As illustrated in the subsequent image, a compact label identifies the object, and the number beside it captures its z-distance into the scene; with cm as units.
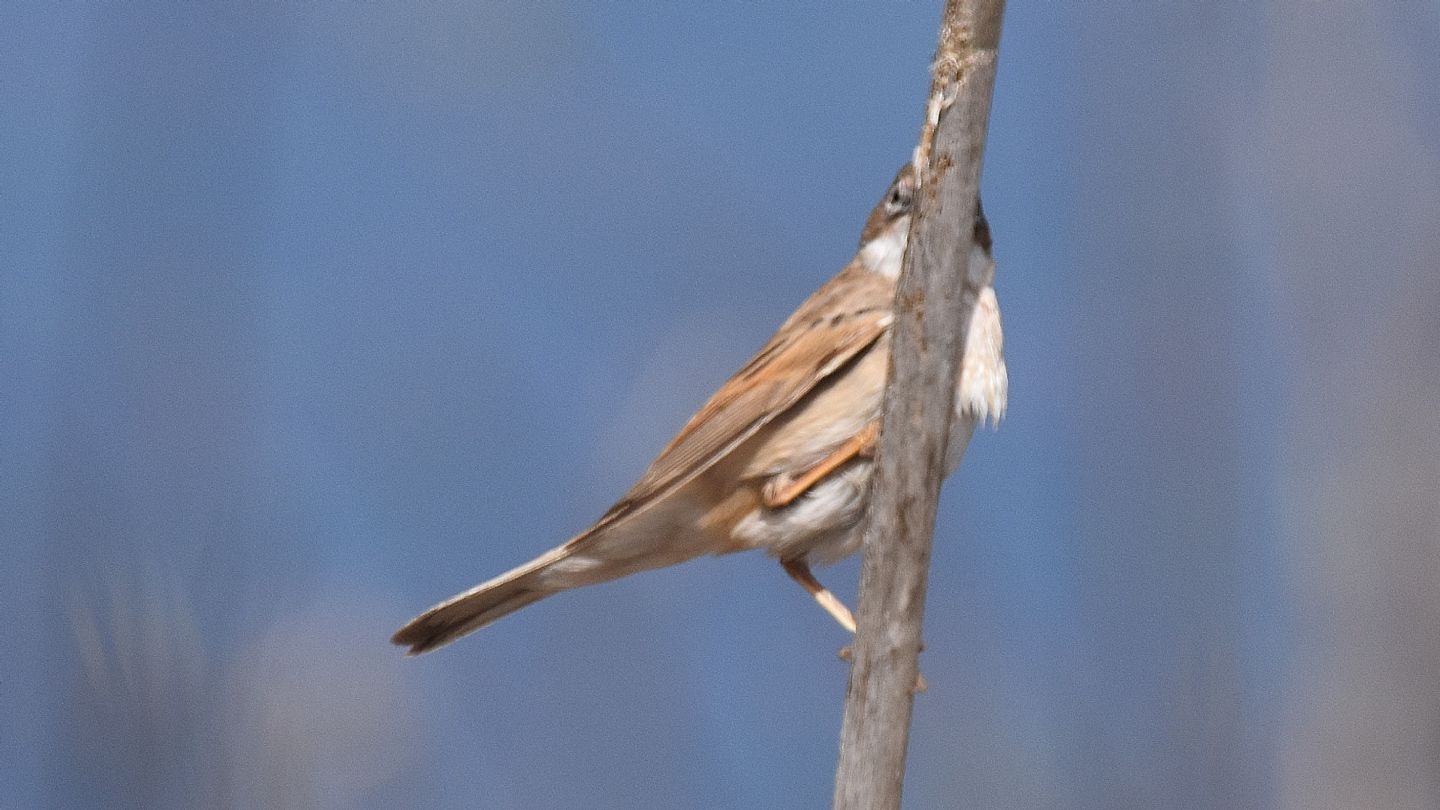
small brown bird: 693
